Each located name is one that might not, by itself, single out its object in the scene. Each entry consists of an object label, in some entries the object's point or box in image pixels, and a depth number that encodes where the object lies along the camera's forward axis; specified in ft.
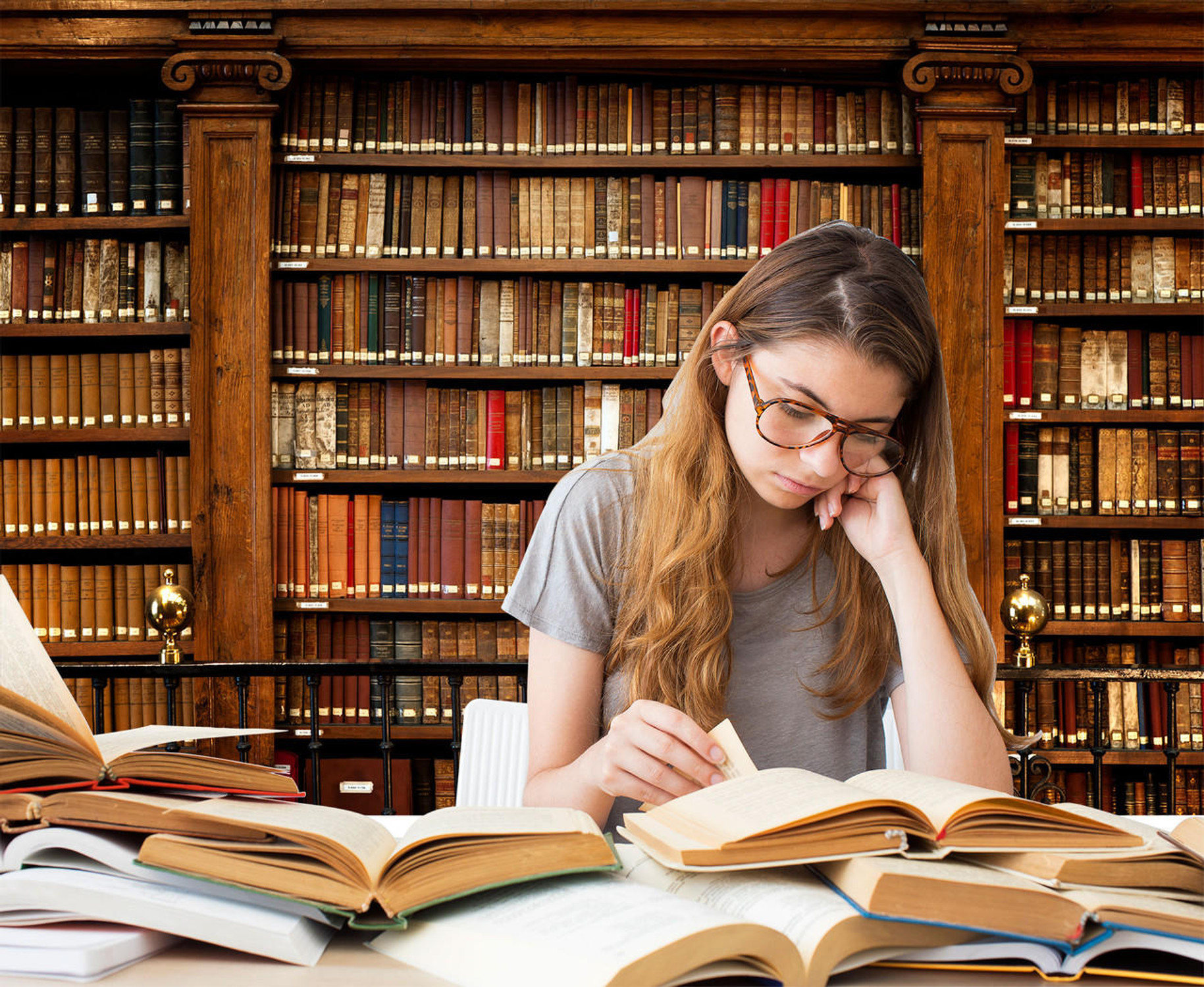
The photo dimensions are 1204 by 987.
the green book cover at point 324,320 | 9.70
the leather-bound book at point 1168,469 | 9.73
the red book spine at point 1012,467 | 9.69
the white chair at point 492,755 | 5.03
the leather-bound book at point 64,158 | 9.68
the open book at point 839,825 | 1.88
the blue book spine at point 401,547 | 9.75
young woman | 3.61
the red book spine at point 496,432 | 9.80
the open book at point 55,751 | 2.30
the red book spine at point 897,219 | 9.74
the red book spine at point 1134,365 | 9.77
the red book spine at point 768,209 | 9.73
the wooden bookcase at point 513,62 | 9.17
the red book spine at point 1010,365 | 9.68
